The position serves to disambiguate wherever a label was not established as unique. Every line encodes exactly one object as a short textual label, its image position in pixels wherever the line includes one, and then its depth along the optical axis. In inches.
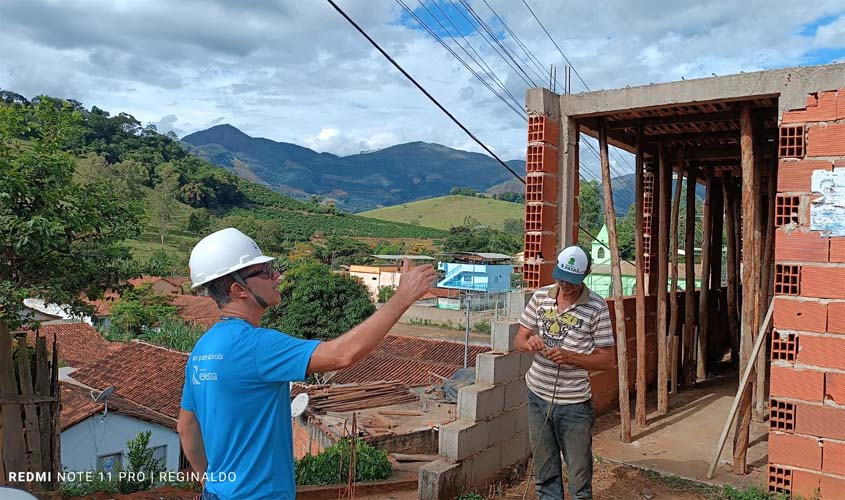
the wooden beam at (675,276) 313.9
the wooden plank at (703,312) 366.3
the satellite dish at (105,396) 442.4
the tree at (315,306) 1072.8
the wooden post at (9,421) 229.9
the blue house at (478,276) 1552.7
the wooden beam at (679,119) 255.9
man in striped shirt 150.4
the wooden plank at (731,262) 392.8
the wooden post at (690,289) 344.8
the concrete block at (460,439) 193.8
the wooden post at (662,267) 281.7
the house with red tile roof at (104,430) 458.9
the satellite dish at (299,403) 286.2
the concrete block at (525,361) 224.7
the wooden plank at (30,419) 234.4
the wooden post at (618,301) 255.8
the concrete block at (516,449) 221.3
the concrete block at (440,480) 186.2
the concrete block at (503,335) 212.2
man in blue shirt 76.9
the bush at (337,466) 277.7
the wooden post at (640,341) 270.7
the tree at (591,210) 1983.3
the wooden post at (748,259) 227.6
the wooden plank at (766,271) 279.3
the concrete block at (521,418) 225.8
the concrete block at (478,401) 201.0
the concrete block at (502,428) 211.0
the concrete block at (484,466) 200.5
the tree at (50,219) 218.7
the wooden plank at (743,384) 212.0
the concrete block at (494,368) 207.2
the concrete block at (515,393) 218.4
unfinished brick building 195.9
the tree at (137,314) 1190.3
